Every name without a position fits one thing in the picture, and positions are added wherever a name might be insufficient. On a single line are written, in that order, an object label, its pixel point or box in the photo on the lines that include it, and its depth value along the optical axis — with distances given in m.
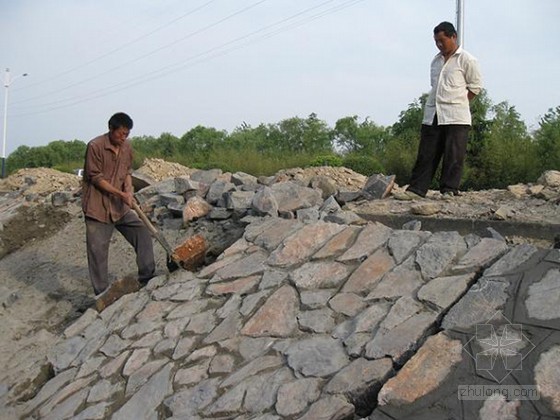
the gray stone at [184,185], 7.29
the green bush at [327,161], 12.18
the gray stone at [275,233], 4.79
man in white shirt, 6.07
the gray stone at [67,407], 3.87
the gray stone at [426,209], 5.34
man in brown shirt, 5.20
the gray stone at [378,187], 6.21
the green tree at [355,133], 24.48
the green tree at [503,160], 10.34
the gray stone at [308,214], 5.28
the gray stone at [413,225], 4.88
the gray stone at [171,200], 7.10
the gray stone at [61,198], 8.83
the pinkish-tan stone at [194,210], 6.52
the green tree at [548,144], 10.09
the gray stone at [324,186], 6.54
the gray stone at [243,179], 7.37
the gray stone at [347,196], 6.19
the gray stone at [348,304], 3.68
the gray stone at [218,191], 6.68
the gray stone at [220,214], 6.29
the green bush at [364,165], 11.42
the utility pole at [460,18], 13.21
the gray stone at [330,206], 5.60
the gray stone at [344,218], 4.95
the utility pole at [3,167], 33.04
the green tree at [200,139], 26.66
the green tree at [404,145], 12.25
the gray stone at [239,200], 6.18
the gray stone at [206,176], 8.28
